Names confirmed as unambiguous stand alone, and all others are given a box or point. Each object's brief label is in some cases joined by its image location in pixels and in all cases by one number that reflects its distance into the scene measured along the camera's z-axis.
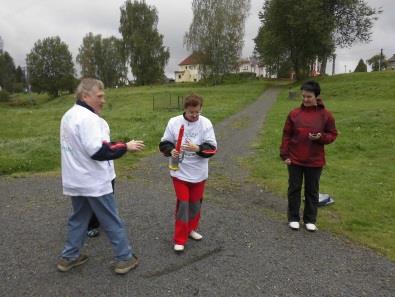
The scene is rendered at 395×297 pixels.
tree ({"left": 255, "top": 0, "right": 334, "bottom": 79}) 42.94
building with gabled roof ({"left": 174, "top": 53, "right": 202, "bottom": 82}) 115.78
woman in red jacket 5.39
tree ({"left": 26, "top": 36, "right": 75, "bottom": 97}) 80.25
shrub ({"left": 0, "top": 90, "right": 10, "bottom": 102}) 73.06
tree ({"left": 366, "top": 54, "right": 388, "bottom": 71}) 92.81
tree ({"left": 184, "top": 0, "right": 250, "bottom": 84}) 50.09
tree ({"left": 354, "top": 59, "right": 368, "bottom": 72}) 94.06
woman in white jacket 4.61
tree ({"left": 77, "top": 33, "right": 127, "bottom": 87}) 84.38
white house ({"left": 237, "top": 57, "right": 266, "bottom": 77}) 105.50
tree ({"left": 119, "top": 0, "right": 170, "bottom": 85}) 67.19
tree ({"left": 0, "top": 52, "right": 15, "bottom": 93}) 103.25
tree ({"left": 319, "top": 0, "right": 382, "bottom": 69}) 45.22
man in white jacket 3.68
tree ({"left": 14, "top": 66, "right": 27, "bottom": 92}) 109.89
